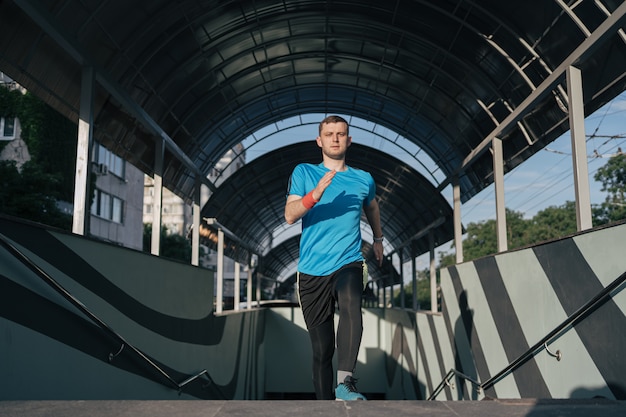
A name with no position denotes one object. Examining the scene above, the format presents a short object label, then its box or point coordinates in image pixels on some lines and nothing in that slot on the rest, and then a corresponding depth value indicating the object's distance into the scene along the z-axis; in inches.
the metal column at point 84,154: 275.6
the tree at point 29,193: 1026.7
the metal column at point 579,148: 253.8
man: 170.7
